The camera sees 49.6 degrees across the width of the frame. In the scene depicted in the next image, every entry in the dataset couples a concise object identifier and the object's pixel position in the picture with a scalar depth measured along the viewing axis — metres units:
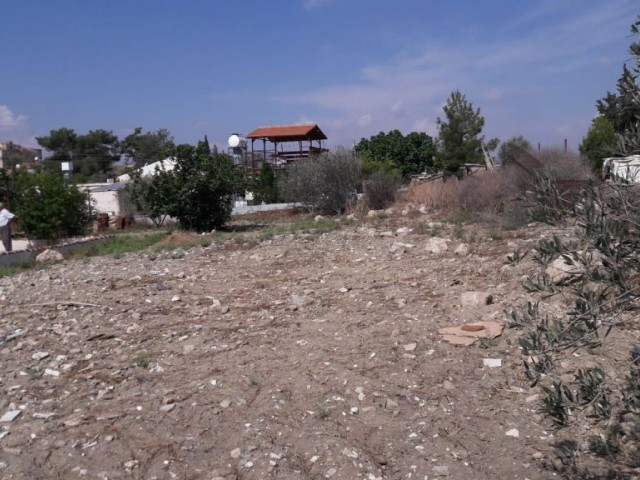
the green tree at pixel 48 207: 16.44
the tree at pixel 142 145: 58.38
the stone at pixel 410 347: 5.75
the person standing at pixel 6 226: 15.70
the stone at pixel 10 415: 4.77
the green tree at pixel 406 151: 36.53
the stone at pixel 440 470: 3.86
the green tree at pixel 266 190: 29.08
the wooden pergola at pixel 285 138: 34.62
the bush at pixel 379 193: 20.72
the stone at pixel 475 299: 6.87
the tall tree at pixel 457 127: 30.25
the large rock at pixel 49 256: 13.30
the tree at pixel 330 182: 22.28
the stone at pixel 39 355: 6.04
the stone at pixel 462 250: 9.95
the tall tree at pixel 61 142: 64.50
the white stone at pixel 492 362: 5.36
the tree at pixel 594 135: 14.49
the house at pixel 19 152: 59.59
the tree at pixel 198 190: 17.83
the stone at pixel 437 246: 10.48
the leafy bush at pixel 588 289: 2.28
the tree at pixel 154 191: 18.09
